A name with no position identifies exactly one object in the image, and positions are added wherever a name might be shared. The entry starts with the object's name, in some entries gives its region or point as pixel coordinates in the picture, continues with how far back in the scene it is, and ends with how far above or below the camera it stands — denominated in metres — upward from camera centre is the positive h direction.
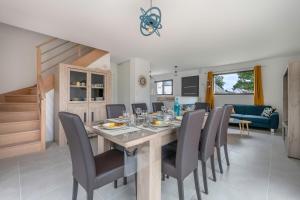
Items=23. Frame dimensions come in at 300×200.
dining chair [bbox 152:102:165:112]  3.38 -0.17
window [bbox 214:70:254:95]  5.39 +0.63
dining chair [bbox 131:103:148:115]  2.96 -0.15
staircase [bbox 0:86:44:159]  2.64 -0.58
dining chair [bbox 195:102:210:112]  3.27 -0.16
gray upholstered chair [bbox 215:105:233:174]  2.06 -0.48
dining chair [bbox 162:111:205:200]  1.25 -0.49
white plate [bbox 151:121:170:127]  1.55 -0.28
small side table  4.02 -0.87
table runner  1.28 -0.30
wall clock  5.06 +0.62
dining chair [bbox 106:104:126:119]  2.38 -0.19
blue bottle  2.31 -0.15
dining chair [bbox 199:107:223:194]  1.62 -0.44
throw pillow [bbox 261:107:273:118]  4.52 -0.41
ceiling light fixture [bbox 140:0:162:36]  1.77 +0.95
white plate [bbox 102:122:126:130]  1.42 -0.28
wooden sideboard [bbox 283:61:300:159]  2.55 -0.21
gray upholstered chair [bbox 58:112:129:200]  1.07 -0.54
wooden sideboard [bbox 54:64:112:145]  3.27 +0.16
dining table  1.26 -0.50
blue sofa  4.22 -0.55
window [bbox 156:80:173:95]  8.02 +0.66
